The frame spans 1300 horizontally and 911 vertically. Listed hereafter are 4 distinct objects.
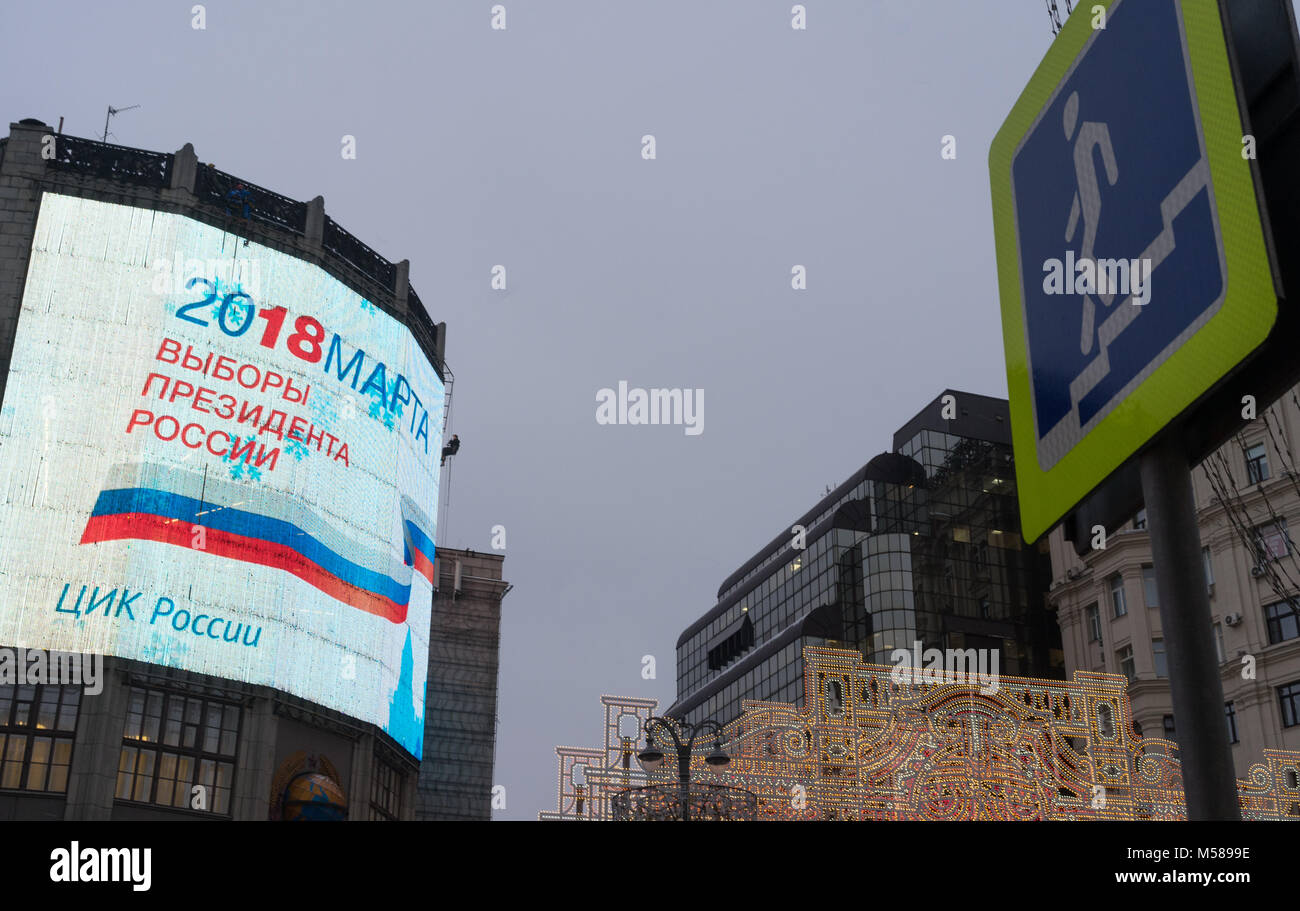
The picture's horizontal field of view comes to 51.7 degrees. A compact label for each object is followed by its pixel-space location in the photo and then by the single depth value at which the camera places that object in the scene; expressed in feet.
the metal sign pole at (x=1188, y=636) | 9.43
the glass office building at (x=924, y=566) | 278.26
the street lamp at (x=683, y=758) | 92.12
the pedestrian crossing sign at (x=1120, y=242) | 9.27
